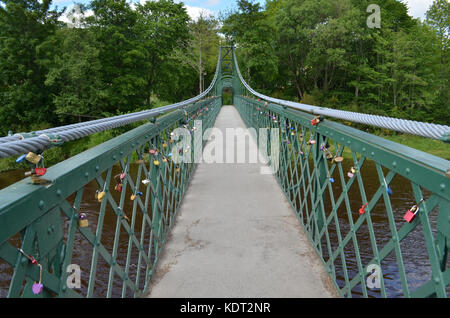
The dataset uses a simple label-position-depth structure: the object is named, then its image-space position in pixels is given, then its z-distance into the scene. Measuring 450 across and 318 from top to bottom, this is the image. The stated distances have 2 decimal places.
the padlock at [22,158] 0.82
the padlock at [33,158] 0.84
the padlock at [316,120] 2.06
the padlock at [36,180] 0.86
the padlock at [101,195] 1.25
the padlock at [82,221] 1.06
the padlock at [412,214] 0.98
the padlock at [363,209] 1.39
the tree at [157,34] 21.12
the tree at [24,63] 18.77
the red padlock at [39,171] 0.87
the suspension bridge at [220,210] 0.86
